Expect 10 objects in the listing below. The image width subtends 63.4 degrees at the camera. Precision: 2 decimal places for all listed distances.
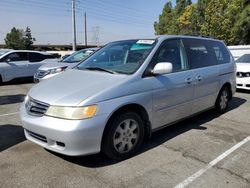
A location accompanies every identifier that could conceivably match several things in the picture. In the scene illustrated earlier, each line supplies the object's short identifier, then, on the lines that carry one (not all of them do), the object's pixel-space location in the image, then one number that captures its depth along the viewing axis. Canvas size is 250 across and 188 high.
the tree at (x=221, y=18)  19.40
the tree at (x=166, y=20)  34.63
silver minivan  2.43
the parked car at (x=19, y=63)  8.49
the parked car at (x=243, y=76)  6.37
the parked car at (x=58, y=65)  6.93
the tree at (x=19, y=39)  56.12
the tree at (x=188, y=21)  26.52
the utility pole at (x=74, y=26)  22.40
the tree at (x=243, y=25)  19.50
